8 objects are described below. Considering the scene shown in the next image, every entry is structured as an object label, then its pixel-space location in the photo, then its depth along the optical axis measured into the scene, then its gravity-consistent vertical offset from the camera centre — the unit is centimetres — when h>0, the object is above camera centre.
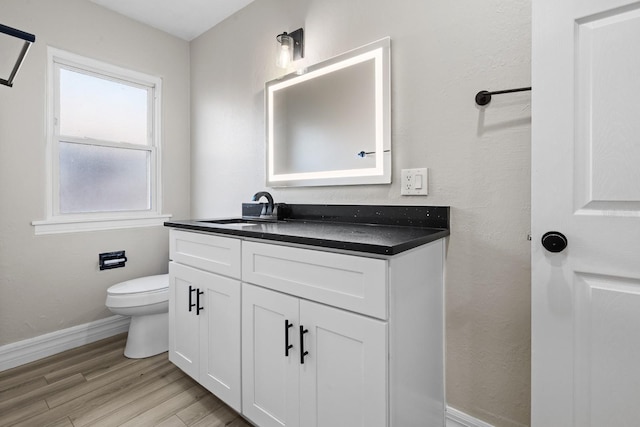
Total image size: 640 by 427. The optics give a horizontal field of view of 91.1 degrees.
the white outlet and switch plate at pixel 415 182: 142 +14
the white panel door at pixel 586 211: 90 +0
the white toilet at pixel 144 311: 198 -64
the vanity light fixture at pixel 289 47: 192 +102
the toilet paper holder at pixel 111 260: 236 -36
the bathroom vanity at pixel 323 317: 98 -40
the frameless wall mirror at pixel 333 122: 157 +51
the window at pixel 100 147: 216 +50
